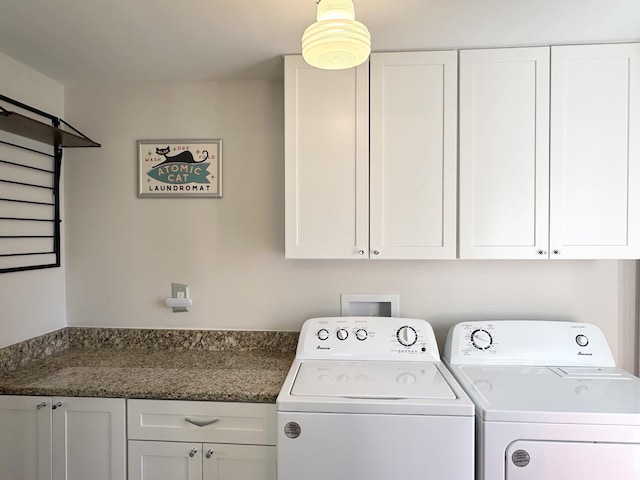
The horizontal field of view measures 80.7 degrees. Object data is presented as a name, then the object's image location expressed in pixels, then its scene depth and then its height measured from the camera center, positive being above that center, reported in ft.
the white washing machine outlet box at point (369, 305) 6.54 -1.21
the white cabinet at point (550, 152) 5.34 +1.22
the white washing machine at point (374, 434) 4.18 -2.21
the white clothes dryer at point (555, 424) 4.06 -2.02
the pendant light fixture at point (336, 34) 3.51 +1.91
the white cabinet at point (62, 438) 4.95 -2.70
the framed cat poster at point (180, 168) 6.68 +1.21
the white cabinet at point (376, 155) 5.53 +1.21
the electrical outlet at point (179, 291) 6.75 -0.99
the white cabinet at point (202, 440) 4.83 -2.64
